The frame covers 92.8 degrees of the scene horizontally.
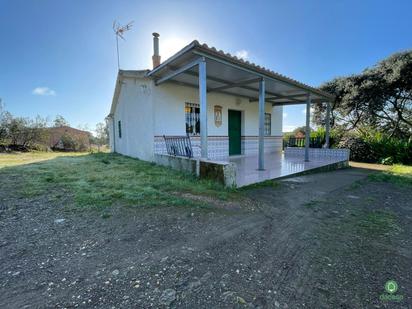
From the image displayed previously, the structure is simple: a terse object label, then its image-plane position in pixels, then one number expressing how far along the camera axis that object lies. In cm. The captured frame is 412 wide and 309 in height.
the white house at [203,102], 535
